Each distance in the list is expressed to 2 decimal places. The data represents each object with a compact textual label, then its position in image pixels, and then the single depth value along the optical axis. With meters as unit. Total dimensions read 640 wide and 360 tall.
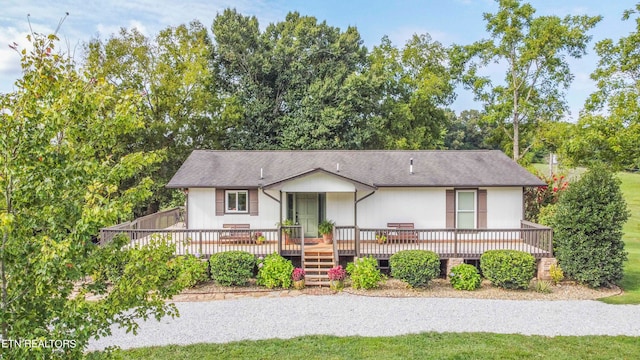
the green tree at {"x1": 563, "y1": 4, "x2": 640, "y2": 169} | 18.64
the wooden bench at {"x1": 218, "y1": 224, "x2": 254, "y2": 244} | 14.27
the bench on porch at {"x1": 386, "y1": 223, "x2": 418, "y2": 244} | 14.16
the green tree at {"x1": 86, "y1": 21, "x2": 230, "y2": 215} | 23.59
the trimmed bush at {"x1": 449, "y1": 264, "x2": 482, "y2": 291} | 11.91
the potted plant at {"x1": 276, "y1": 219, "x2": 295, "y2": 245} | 14.11
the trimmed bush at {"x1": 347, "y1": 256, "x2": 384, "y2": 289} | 11.75
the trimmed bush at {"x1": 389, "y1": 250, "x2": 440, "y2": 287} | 11.80
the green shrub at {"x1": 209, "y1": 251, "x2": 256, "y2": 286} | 12.12
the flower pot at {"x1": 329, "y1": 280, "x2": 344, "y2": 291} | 11.95
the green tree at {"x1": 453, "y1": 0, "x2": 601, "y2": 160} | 24.14
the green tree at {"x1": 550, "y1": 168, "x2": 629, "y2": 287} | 11.62
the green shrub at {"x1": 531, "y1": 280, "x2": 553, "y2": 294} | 11.74
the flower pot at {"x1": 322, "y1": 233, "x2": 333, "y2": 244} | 14.82
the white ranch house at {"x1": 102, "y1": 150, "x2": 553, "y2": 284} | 13.97
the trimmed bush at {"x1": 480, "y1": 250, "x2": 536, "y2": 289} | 11.77
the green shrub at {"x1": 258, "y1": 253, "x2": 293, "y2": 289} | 12.05
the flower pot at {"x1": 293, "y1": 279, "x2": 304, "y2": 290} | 12.05
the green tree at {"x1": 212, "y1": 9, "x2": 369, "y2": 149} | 25.91
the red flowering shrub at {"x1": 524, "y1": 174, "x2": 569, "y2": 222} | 17.53
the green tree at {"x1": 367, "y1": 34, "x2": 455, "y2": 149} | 27.98
